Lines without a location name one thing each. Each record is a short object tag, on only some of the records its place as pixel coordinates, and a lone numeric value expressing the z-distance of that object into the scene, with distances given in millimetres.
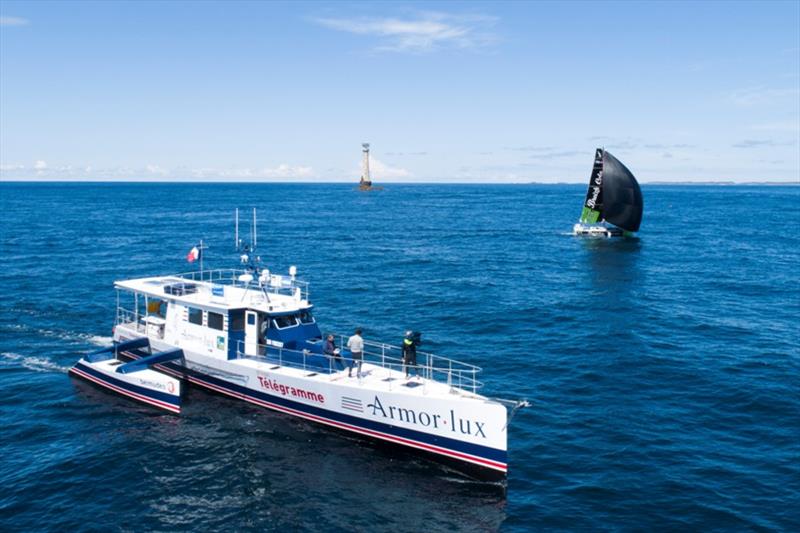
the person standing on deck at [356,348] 24750
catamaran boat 21609
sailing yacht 86625
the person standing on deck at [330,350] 25500
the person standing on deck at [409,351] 24172
